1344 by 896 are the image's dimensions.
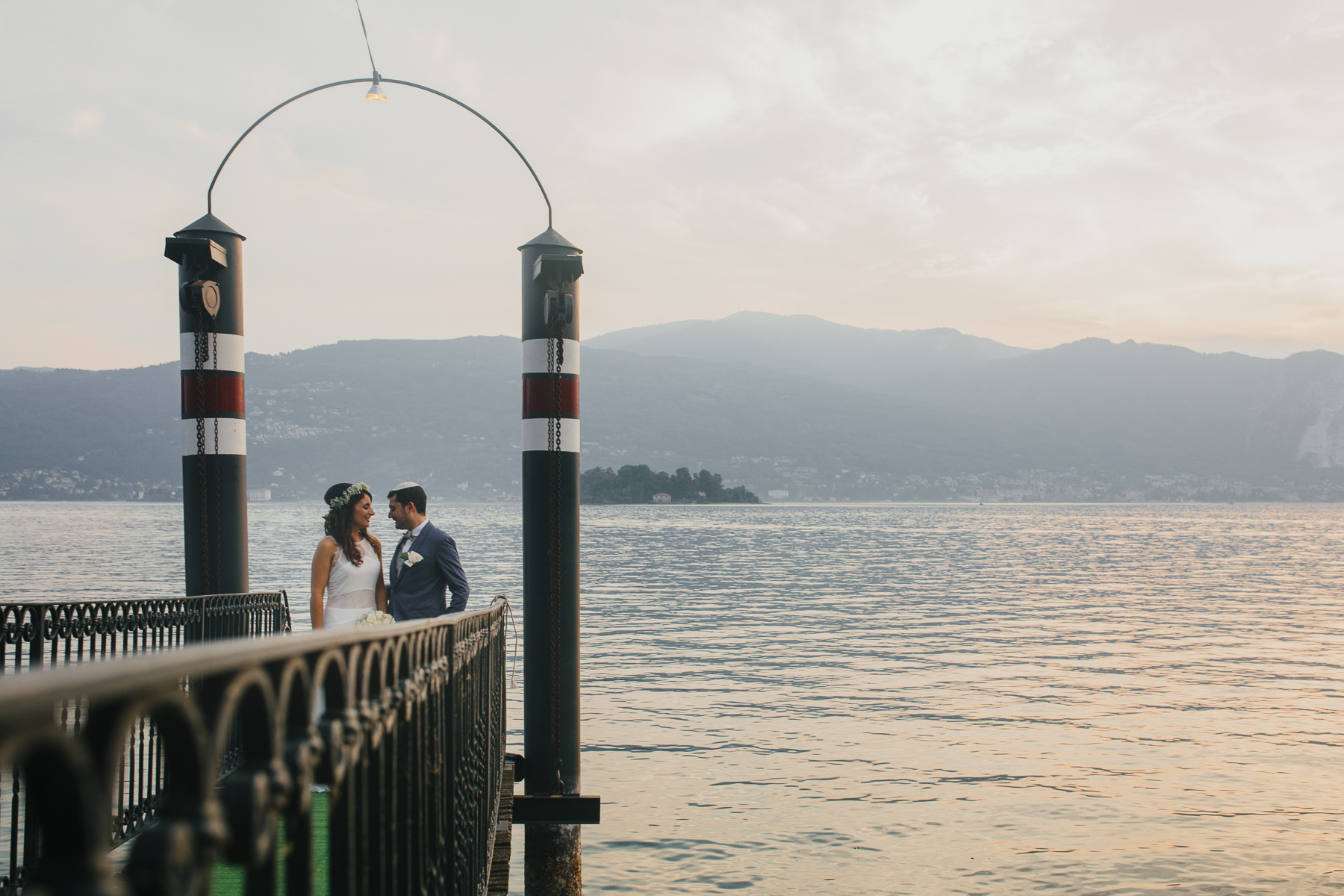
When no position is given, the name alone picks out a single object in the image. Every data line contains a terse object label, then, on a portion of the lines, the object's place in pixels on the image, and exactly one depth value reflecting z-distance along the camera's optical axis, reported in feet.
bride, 22.76
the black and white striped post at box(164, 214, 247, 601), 25.66
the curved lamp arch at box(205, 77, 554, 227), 24.81
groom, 22.13
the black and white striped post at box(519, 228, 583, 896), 20.77
